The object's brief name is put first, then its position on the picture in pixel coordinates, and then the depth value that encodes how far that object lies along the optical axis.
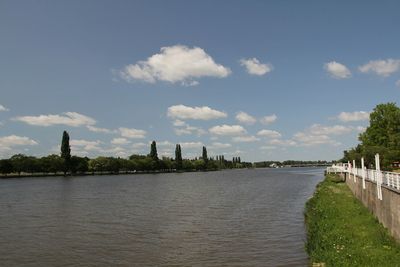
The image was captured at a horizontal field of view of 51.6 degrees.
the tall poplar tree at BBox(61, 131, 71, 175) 169.75
